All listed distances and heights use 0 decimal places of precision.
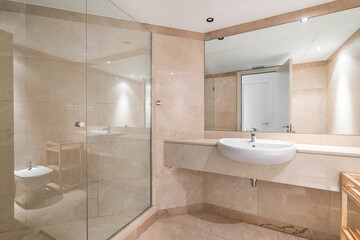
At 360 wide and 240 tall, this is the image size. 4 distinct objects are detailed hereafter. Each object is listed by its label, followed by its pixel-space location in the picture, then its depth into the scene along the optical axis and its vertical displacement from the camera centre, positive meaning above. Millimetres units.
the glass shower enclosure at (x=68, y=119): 990 -5
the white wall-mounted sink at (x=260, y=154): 1136 -245
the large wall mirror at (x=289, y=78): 1403 +400
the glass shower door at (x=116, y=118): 1304 +4
